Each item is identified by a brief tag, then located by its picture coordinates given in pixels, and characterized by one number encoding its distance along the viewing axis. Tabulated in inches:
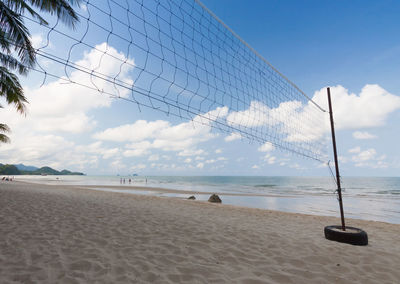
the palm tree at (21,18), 215.3
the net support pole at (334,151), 142.4
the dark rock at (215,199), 468.1
